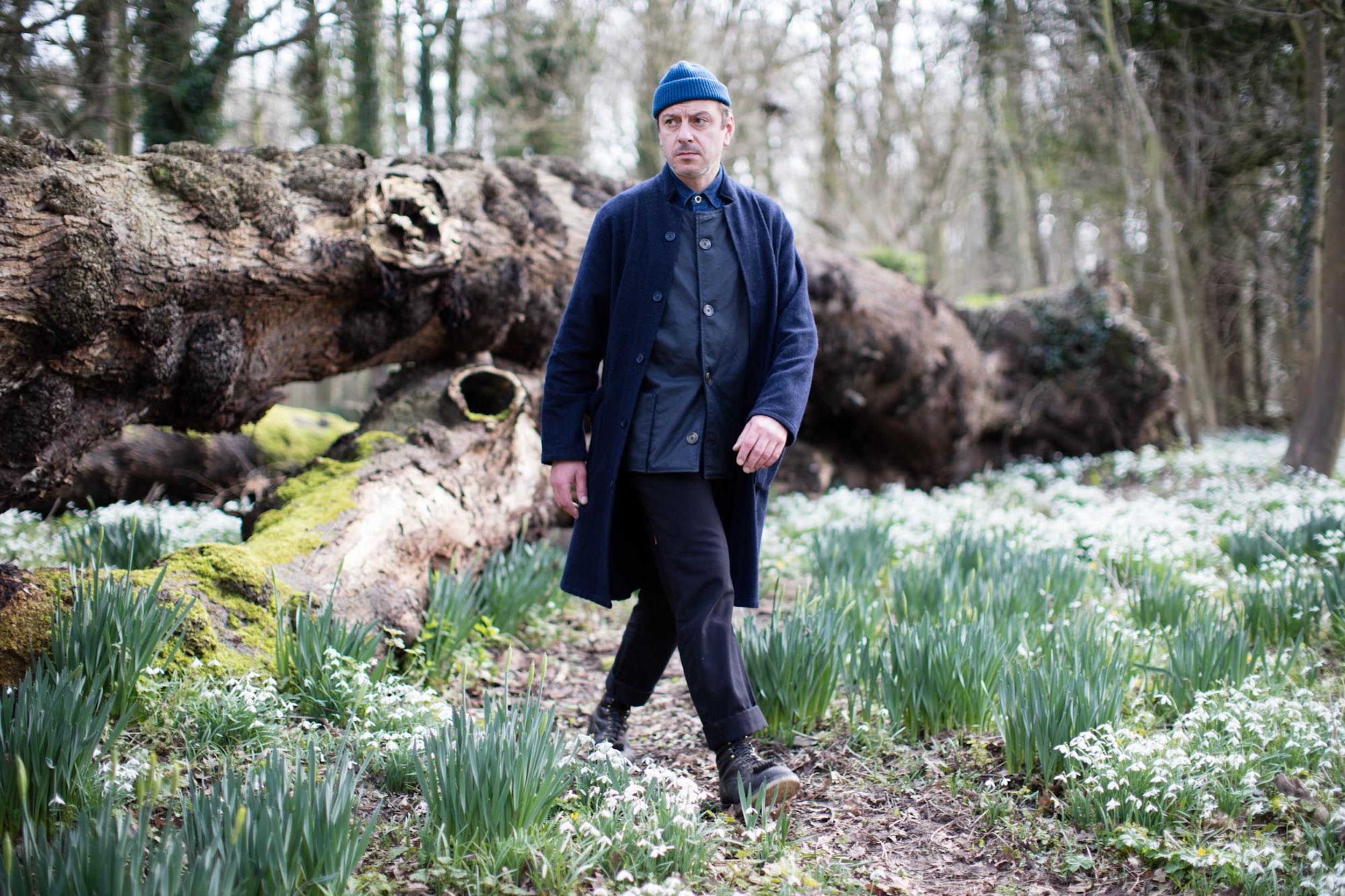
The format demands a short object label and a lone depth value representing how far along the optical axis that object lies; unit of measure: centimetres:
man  254
